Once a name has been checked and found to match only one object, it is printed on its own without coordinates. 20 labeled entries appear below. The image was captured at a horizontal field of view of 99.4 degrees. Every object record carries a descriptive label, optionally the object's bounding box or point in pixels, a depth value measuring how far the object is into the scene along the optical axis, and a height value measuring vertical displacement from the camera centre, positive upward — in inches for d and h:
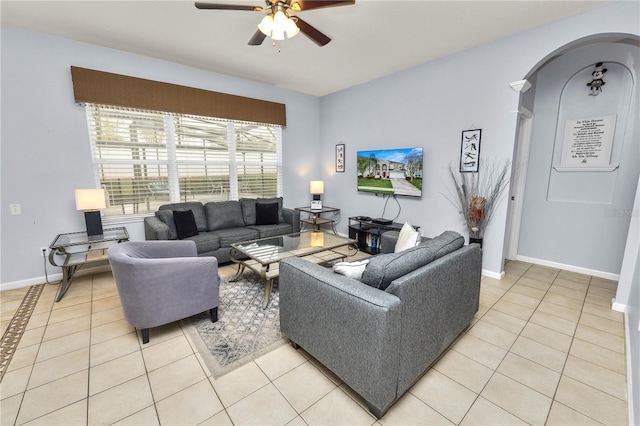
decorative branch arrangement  126.6 -8.0
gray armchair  78.0 -33.6
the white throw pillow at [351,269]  69.2 -23.9
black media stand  163.9 -35.2
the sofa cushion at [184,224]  141.2 -25.0
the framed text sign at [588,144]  126.3 +15.6
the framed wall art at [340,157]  204.3 +14.1
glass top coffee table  107.7 -33.4
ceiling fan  79.0 +49.0
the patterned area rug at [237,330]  78.2 -51.5
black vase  129.0 -30.6
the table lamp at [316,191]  203.5 -11.4
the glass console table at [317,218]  197.1 -31.8
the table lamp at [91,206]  119.3 -13.1
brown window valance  127.6 +42.9
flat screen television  157.1 +2.9
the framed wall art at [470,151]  132.6 +12.5
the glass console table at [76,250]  112.0 -33.3
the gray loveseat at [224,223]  139.7 -27.4
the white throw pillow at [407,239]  90.9 -21.7
